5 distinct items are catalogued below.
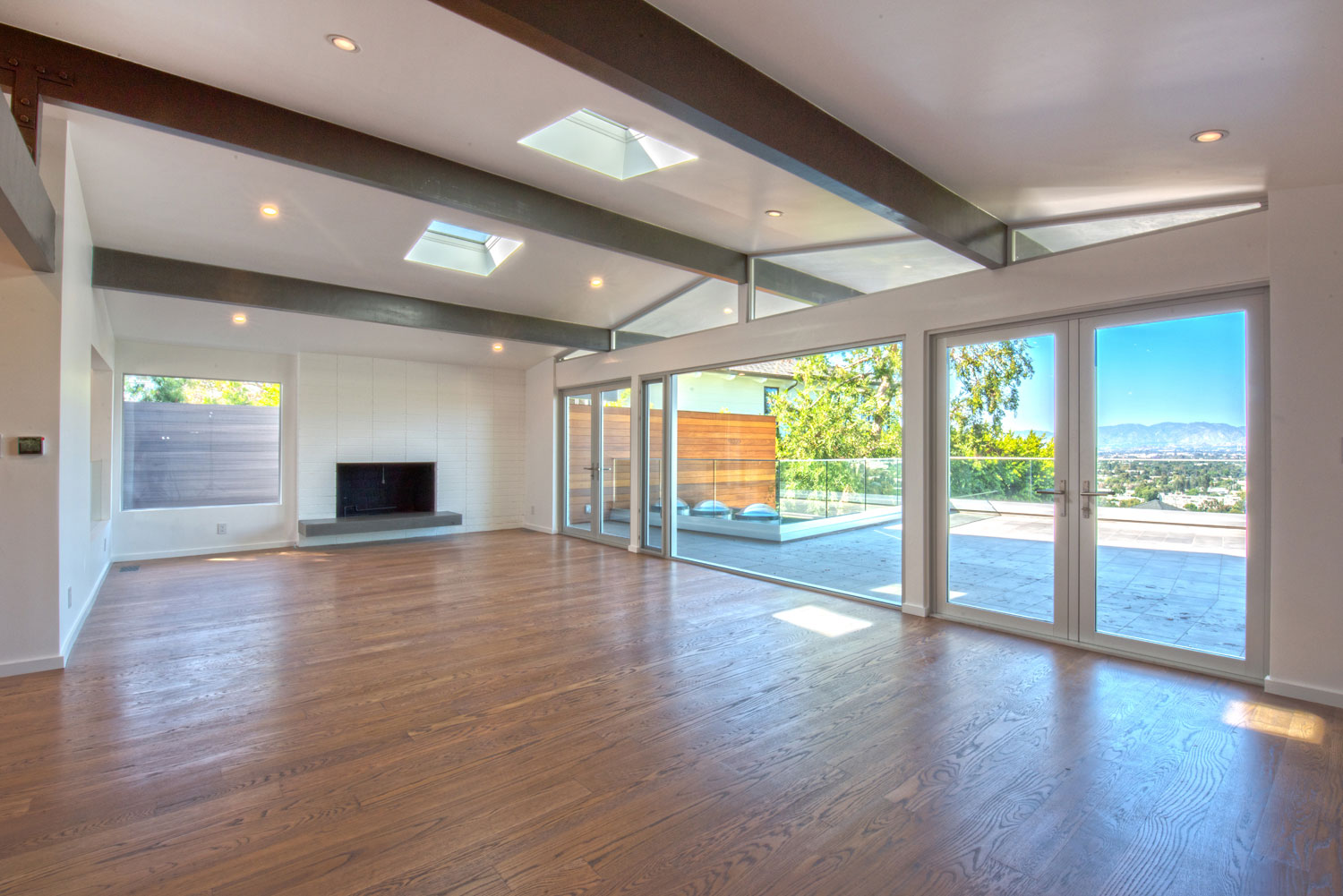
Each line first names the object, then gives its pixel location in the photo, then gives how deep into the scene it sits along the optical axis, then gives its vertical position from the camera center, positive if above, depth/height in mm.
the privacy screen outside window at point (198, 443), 7066 +115
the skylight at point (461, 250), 5898 +1955
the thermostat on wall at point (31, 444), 3455 +48
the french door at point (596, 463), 7918 -152
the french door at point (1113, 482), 3398 -191
